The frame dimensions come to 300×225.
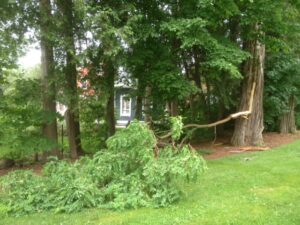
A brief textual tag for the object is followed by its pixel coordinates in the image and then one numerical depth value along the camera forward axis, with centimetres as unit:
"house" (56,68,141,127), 795
